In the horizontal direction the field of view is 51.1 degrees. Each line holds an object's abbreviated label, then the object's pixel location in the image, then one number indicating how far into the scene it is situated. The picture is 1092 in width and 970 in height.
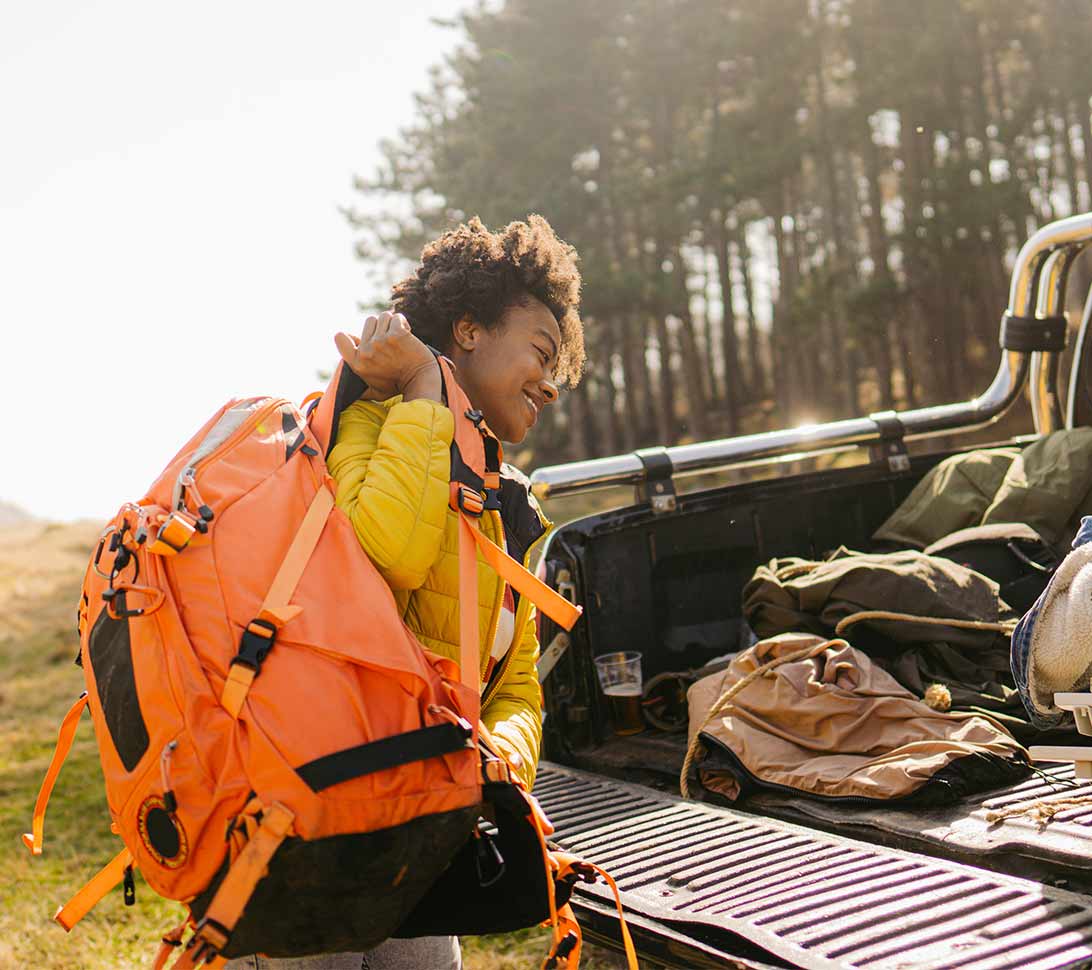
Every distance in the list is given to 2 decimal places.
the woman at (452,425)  1.65
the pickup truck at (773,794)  1.81
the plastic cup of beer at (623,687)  3.32
